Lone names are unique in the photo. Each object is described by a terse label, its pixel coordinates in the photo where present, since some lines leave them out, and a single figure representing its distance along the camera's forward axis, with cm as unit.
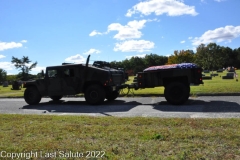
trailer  992
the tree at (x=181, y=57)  7150
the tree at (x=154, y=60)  9534
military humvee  1100
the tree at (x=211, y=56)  8174
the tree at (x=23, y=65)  8012
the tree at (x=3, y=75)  8145
